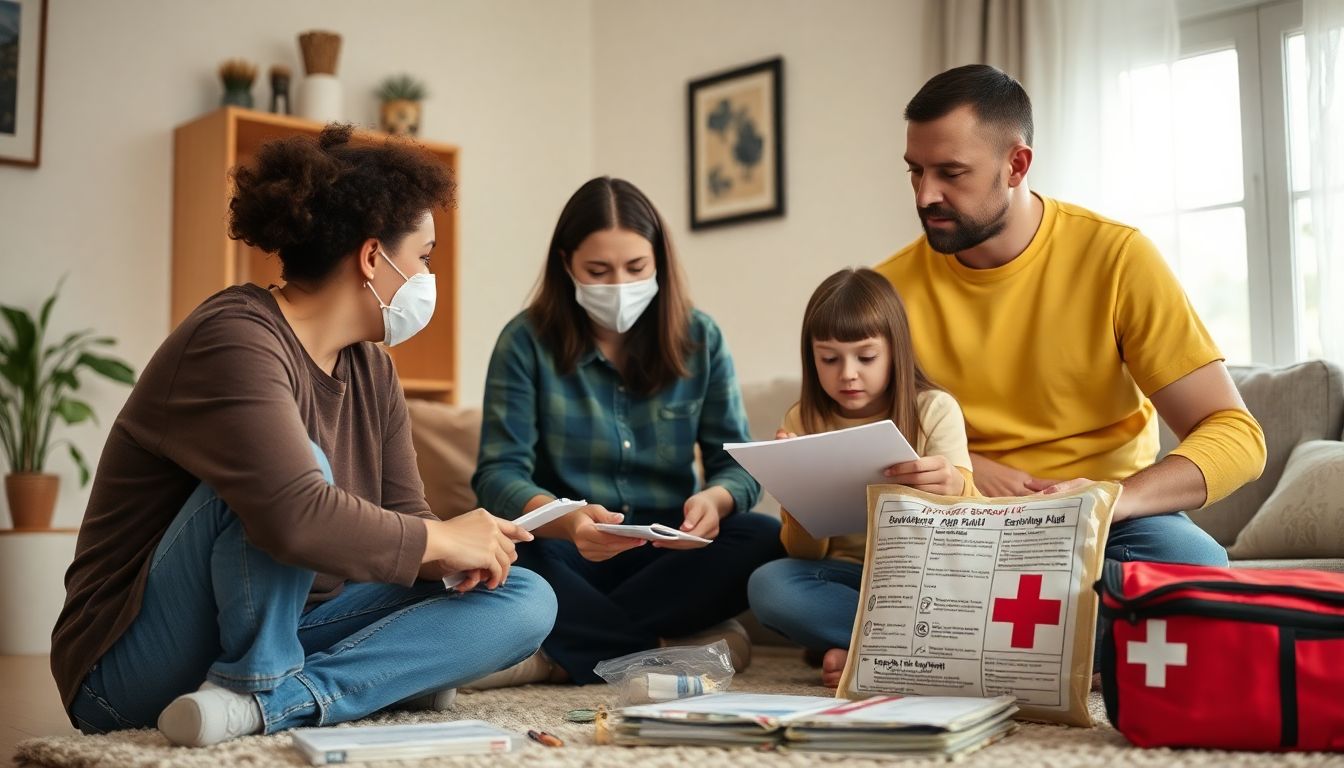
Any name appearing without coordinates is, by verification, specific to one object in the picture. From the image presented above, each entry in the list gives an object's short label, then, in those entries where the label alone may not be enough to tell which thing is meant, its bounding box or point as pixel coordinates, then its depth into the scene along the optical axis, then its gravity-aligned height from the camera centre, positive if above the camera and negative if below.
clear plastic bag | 1.77 -0.31
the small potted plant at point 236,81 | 3.78 +1.16
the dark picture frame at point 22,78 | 3.59 +1.11
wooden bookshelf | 3.62 +0.70
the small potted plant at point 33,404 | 3.38 +0.17
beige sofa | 2.31 +0.00
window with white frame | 3.16 +0.74
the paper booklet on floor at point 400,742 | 1.33 -0.30
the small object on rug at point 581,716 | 1.68 -0.34
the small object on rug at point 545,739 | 1.44 -0.32
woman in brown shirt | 1.45 -0.07
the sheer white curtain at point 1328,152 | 2.96 +0.74
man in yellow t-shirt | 1.95 +0.23
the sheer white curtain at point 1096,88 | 3.32 +1.01
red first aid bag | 1.30 -0.21
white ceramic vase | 3.92 +1.14
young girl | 2.02 +0.09
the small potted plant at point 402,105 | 4.12 +1.18
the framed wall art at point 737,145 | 4.18 +1.09
